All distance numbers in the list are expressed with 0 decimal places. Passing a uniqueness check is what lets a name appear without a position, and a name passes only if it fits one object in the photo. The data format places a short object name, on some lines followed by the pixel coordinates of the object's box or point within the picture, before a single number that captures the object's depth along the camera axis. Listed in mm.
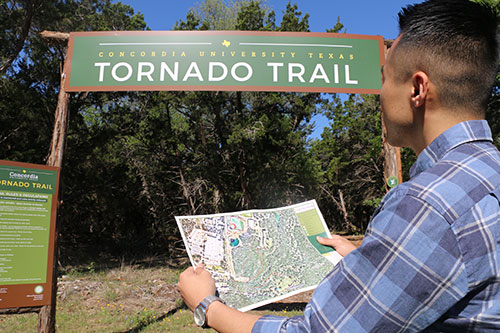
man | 768
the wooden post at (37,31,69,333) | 3928
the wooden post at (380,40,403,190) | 4402
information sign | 3455
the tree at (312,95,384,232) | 21547
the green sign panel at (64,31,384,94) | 4160
